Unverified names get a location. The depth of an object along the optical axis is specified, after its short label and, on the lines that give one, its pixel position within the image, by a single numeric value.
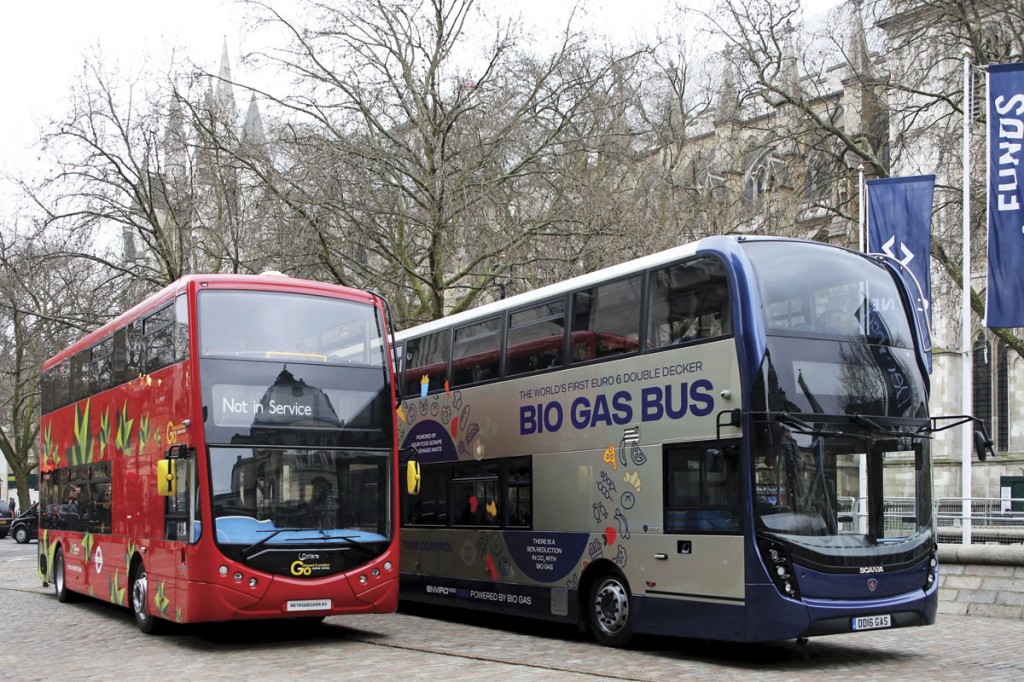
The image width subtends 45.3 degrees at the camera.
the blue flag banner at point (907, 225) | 18.58
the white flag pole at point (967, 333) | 16.70
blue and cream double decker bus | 11.02
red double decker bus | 12.62
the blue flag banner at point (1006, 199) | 16.33
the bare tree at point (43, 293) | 27.08
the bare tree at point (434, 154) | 22.36
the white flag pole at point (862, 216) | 20.59
